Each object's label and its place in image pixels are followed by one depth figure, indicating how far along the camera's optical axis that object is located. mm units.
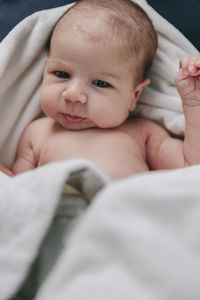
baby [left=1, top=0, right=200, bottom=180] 1105
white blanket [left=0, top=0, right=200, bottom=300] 627
